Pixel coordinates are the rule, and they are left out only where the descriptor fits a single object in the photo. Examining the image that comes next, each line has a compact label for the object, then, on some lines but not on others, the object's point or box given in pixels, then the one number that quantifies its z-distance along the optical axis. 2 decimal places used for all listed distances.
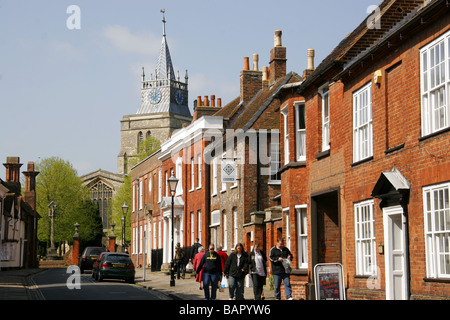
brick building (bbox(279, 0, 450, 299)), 14.86
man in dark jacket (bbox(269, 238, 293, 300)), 20.58
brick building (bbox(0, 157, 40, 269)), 52.72
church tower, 153.38
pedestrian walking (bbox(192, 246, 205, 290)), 23.26
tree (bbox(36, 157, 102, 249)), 81.75
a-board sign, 17.14
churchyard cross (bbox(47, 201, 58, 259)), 74.12
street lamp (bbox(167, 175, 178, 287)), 31.53
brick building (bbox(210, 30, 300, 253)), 34.25
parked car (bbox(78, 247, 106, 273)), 45.28
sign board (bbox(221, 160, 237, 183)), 34.66
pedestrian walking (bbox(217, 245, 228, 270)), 25.52
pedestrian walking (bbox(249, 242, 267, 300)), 21.47
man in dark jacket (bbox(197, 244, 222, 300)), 21.31
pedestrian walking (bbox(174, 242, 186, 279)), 36.75
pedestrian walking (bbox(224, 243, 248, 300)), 21.22
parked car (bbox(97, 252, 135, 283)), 34.84
